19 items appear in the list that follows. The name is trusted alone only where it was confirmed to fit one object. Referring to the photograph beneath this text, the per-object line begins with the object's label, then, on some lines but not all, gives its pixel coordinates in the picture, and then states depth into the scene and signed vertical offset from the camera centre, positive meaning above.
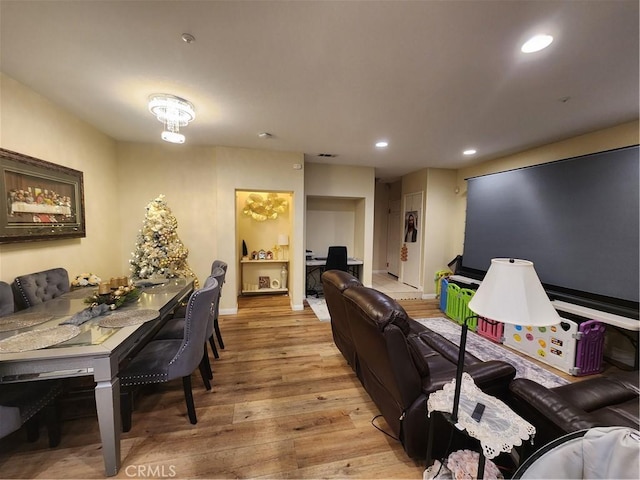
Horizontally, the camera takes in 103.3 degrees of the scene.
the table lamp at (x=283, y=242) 5.28 -0.37
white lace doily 1.12 -0.94
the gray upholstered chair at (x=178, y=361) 1.83 -1.05
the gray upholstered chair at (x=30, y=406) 1.37 -1.10
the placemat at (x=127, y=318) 1.75 -0.71
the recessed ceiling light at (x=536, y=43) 1.58 +1.20
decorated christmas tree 3.33 -0.34
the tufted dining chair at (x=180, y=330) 2.35 -1.04
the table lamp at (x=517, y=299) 1.11 -0.31
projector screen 2.63 +0.08
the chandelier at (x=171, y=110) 2.38 +1.10
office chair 4.96 -0.63
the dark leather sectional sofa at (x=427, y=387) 1.33 -0.97
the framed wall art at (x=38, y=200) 2.11 +0.18
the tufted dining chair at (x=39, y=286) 2.18 -0.63
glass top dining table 1.38 -0.74
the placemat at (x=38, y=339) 1.40 -0.72
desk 5.32 -1.01
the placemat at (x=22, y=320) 1.68 -0.72
